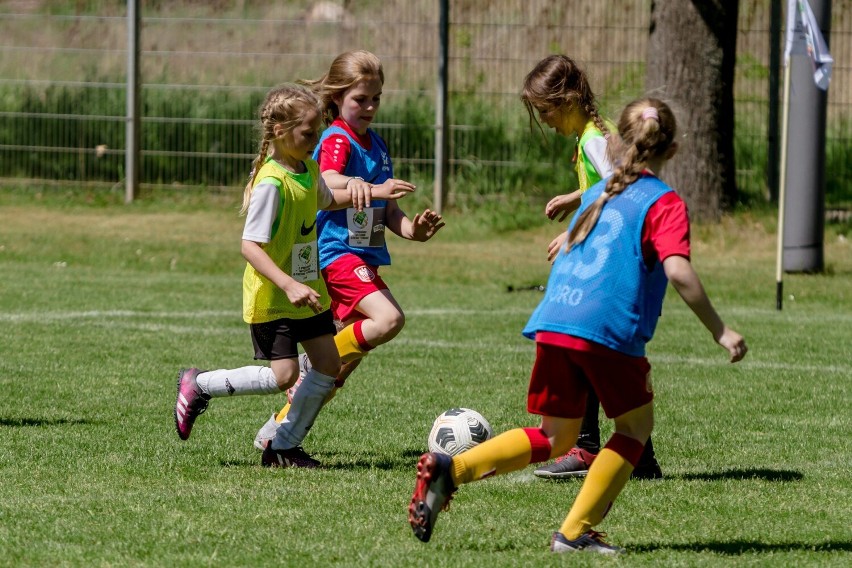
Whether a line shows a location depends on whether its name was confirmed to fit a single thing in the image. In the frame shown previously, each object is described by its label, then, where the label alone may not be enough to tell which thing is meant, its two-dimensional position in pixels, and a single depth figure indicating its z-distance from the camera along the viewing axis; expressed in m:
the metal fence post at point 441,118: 34.37
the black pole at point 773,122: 33.09
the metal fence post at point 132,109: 35.25
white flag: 24.34
